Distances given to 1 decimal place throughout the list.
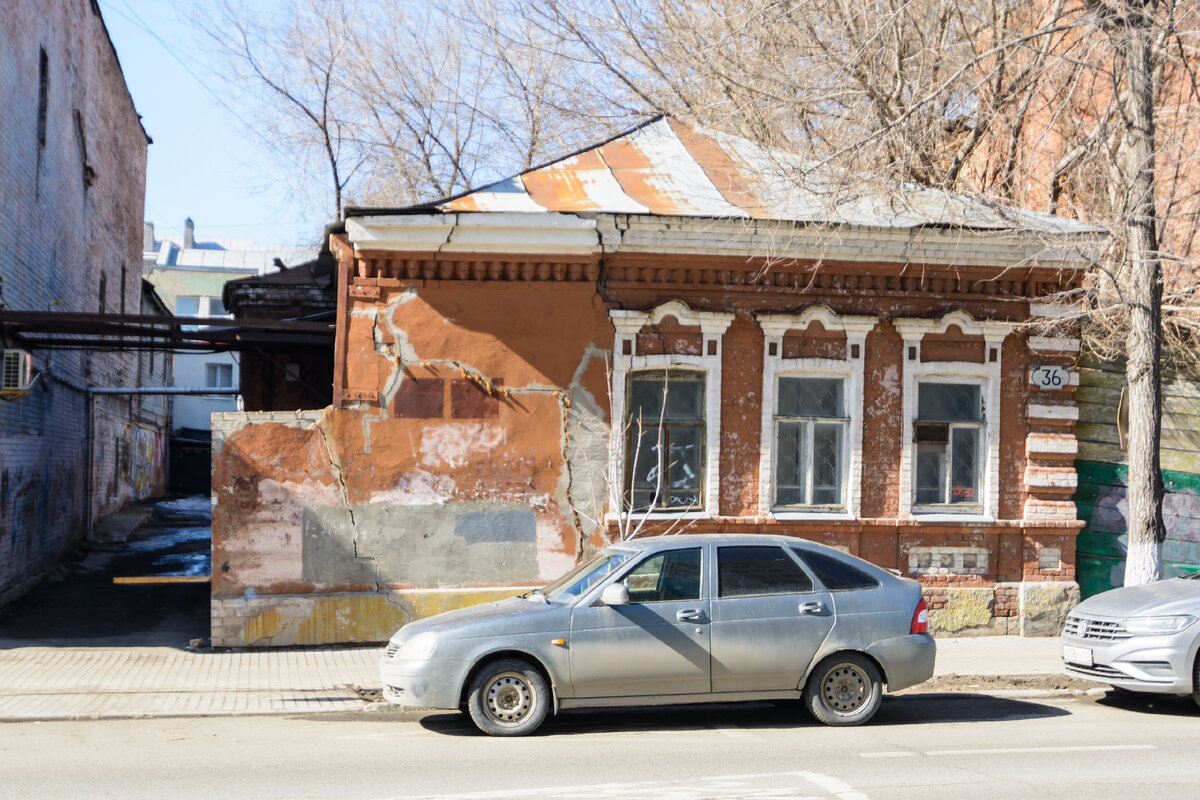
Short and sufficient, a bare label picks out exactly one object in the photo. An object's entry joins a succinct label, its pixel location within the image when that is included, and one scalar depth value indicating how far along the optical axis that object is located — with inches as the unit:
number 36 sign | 546.3
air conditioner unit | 550.9
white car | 365.7
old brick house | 490.9
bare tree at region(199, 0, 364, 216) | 1042.7
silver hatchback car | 325.1
